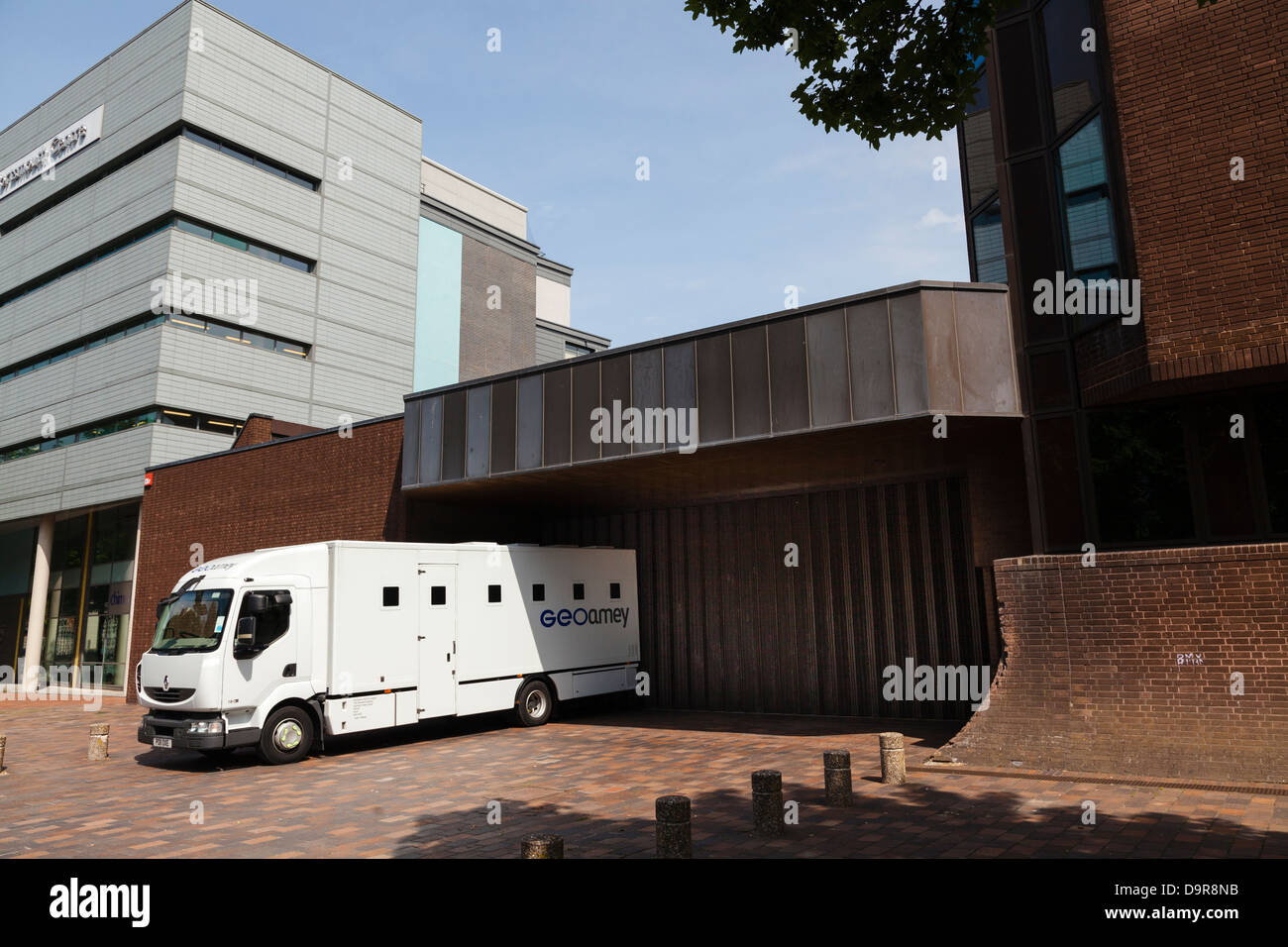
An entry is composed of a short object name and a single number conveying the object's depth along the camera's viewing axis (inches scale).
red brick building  402.6
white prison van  488.4
